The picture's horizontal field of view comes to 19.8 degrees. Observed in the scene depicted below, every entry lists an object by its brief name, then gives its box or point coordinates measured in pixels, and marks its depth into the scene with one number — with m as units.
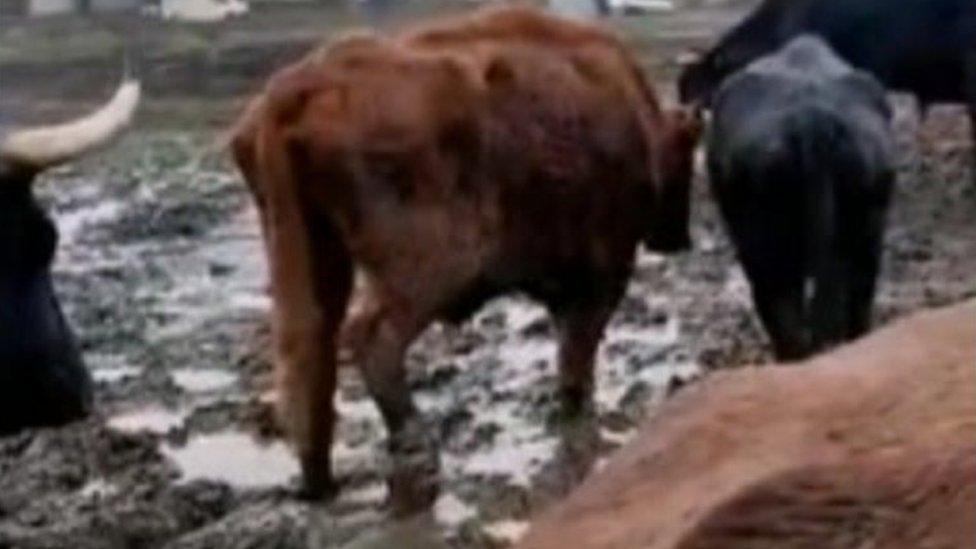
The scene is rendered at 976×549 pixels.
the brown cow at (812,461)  2.12
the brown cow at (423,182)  7.60
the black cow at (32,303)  7.56
